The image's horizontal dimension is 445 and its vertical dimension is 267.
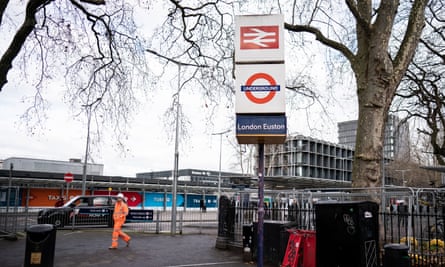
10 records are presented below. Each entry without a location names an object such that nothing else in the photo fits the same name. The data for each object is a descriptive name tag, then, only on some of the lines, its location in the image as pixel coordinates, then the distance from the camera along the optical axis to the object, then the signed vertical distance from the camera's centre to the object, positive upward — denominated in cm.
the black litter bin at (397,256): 775 -121
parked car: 1977 -153
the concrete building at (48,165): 5222 +191
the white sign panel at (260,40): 596 +210
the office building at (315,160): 7225 +508
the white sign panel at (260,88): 581 +137
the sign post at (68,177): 2492 +22
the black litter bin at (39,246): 869 -138
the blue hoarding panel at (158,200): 4162 -163
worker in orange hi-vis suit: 1401 -121
